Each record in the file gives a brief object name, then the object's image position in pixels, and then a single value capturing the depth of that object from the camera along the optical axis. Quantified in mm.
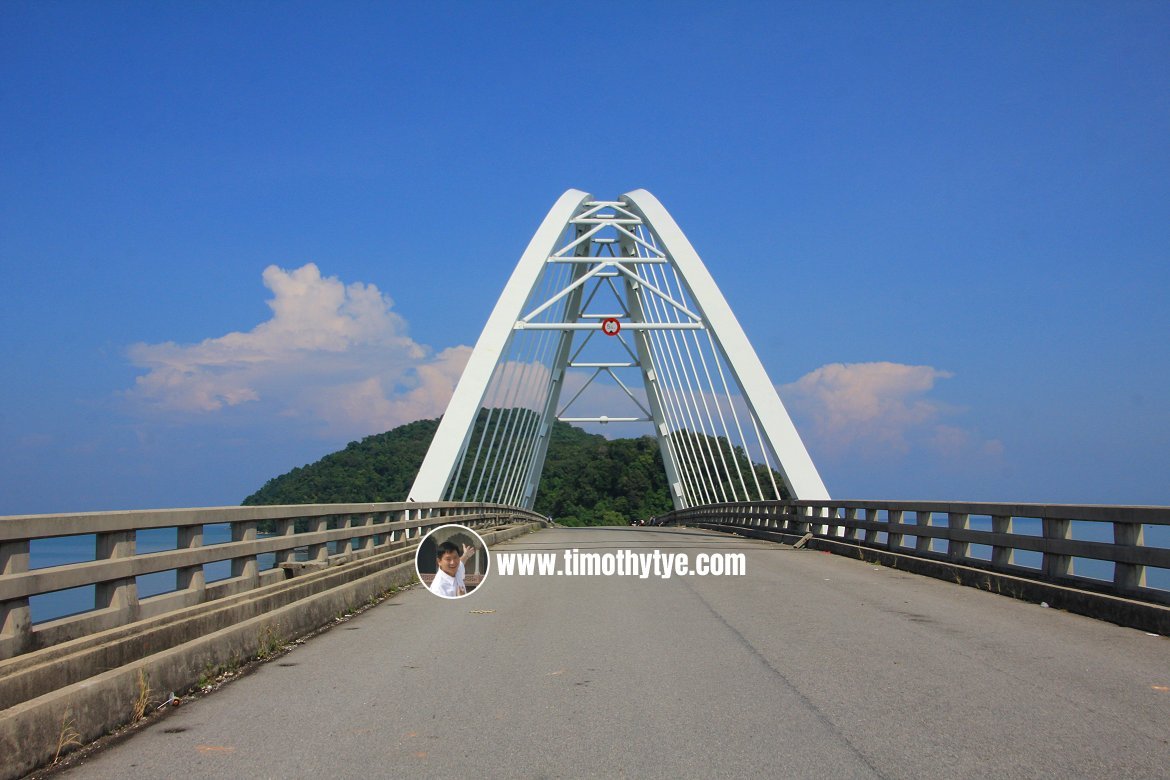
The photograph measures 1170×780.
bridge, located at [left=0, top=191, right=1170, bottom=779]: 5113
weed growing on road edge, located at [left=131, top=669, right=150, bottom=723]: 5848
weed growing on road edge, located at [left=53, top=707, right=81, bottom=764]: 5035
